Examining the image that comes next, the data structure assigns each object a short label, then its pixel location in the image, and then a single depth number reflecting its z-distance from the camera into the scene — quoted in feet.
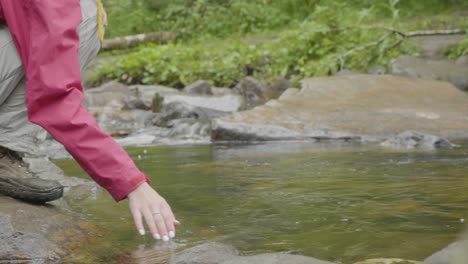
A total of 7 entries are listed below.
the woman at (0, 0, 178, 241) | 6.60
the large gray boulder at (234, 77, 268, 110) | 33.40
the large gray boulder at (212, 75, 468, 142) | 22.02
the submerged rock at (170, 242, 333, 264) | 7.54
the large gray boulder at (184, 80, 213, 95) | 36.08
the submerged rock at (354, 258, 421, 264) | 7.89
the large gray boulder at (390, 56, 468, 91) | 30.55
